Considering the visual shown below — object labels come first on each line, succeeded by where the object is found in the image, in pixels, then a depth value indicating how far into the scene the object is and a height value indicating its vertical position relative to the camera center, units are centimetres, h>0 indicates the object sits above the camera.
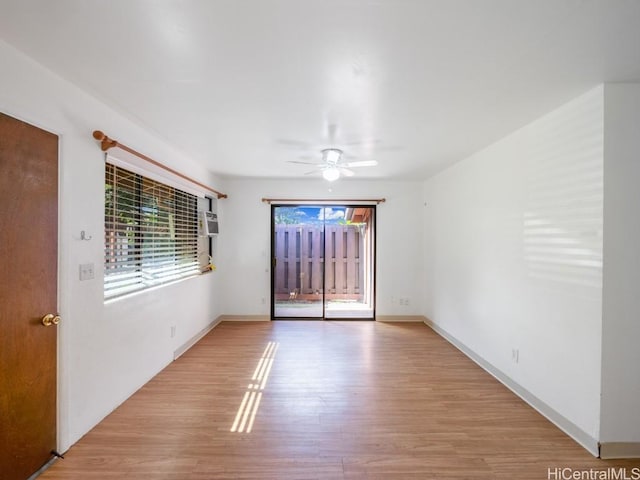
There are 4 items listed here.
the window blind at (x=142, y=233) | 250 +4
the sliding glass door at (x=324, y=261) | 559 -46
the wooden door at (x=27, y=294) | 160 -33
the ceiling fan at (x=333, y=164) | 330 +87
